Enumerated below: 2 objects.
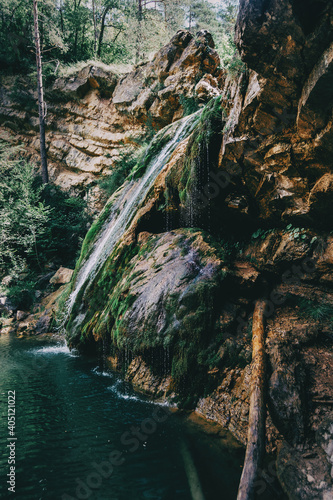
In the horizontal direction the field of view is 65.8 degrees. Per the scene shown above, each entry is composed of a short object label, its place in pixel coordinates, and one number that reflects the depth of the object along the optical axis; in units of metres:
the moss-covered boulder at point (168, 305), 4.00
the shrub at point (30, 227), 11.84
